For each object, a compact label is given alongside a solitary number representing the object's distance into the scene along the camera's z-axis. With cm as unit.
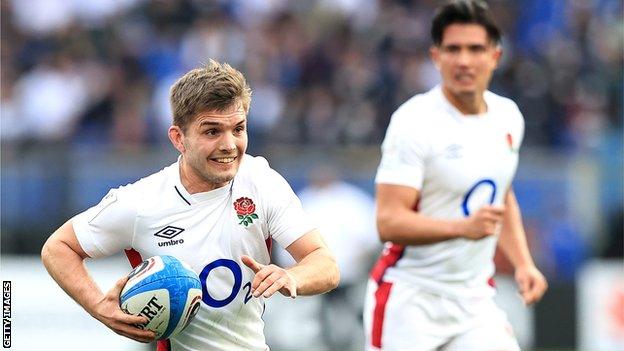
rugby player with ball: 1113
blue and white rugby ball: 1073
